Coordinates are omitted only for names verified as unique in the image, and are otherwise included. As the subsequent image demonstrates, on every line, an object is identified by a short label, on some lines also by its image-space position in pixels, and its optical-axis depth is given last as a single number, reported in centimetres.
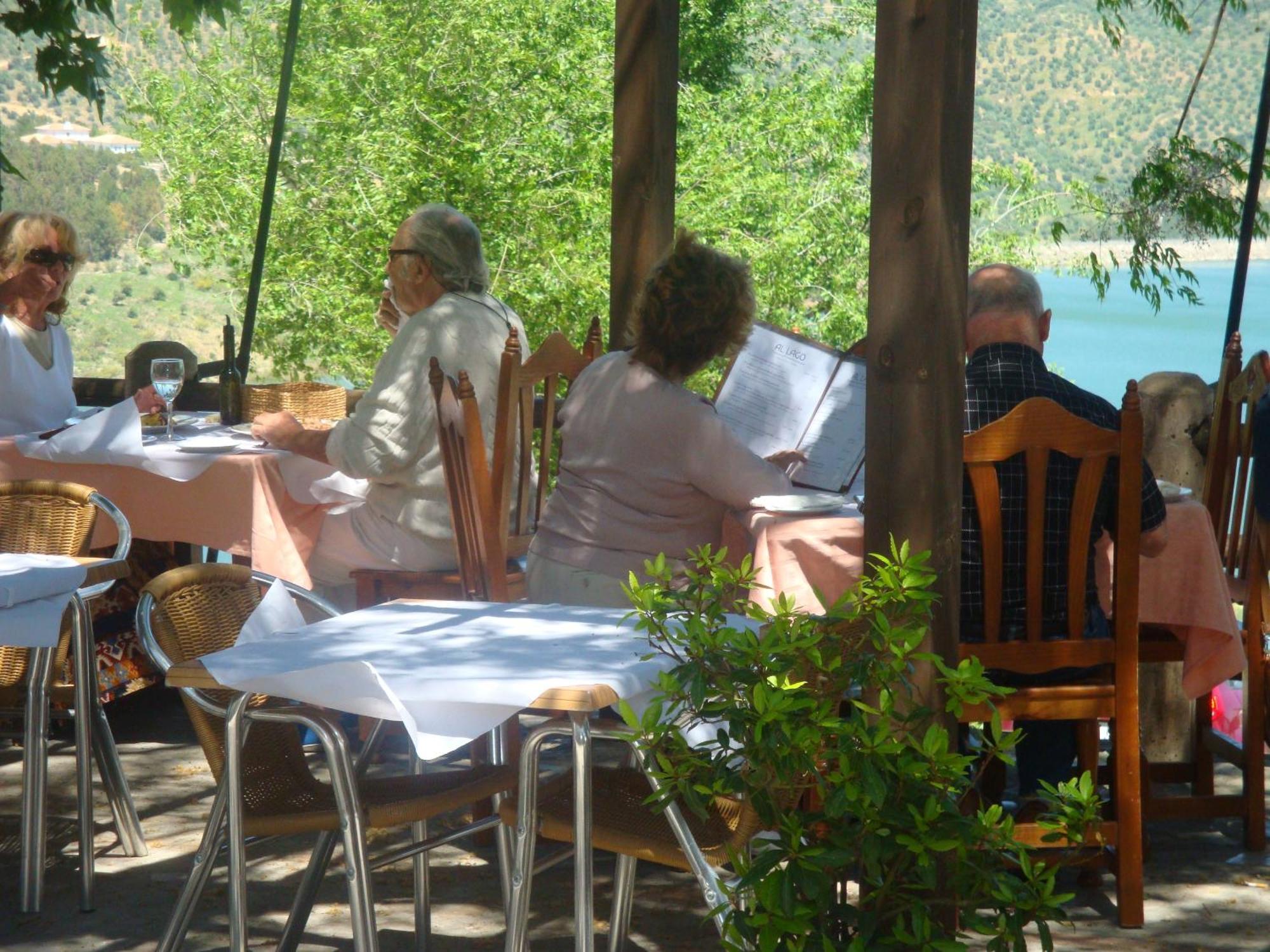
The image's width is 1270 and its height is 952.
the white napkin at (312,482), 779
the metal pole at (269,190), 1113
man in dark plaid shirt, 575
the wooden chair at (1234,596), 662
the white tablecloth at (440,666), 377
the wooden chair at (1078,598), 545
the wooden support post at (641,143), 830
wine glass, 802
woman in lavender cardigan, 617
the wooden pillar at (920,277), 461
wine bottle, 879
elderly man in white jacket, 728
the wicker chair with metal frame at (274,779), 409
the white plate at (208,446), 788
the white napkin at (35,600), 505
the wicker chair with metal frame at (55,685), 579
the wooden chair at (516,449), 681
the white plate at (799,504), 602
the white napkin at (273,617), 455
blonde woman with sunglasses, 869
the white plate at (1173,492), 629
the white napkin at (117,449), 781
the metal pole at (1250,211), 894
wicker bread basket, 860
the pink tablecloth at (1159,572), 577
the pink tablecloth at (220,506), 774
